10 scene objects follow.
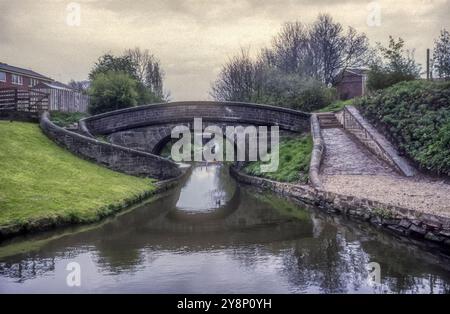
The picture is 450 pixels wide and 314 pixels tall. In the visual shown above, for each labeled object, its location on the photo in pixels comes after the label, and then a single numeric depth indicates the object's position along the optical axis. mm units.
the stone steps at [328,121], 28062
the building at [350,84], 47959
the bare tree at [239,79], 58469
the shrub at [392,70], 28266
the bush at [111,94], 33125
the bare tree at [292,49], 58844
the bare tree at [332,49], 59312
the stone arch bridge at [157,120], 28359
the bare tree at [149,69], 71562
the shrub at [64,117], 28238
